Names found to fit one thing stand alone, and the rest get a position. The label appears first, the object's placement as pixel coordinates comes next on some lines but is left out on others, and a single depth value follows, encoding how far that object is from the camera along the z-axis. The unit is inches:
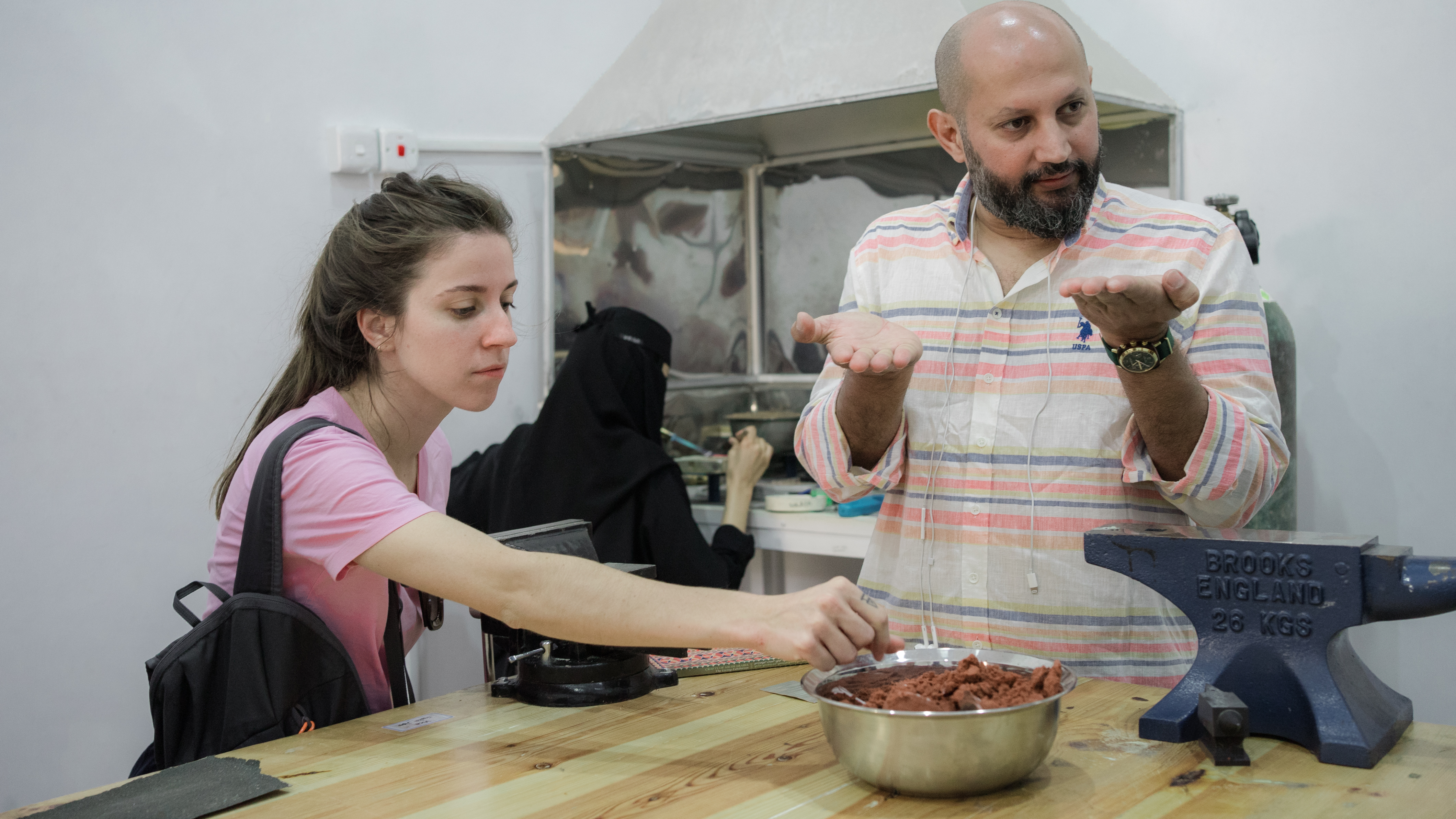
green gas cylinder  93.5
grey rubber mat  42.8
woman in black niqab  108.6
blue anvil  44.7
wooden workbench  41.4
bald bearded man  60.0
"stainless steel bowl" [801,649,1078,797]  40.2
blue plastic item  111.7
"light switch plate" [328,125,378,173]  119.3
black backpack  53.0
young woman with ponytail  48.7
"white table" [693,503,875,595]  107.9
